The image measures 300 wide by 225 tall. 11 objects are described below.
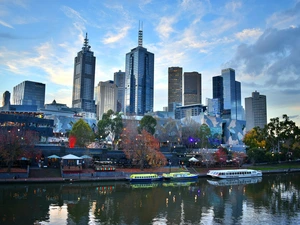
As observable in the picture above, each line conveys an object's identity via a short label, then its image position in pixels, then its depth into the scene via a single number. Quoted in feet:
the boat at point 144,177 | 232.94
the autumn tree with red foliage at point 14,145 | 211.82
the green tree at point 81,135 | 320.50
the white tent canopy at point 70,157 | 241.06
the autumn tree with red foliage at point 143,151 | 267.80
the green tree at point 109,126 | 347.97
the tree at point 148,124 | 371.60
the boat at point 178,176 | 251.74
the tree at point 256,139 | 422.00
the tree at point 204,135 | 462.35
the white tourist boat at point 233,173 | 270.55
